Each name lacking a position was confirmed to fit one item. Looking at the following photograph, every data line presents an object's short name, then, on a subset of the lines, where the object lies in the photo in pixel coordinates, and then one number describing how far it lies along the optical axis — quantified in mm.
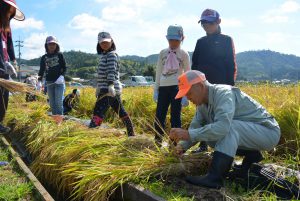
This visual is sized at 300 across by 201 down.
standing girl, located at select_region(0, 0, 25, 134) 4355
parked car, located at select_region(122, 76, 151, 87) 38625
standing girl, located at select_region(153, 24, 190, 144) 4898
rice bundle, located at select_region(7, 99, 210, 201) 3309
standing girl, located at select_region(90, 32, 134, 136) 5207
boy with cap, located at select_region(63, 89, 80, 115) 9609
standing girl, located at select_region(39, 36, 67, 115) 6852
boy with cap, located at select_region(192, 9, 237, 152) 4332
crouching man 2982
